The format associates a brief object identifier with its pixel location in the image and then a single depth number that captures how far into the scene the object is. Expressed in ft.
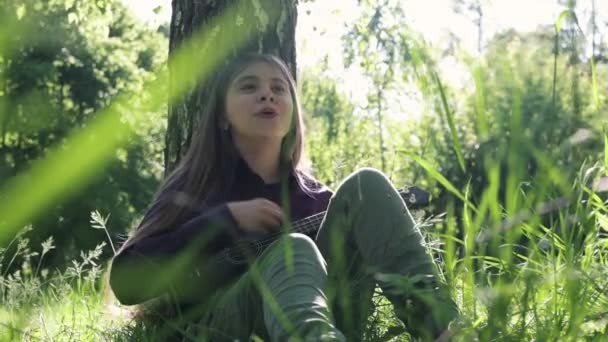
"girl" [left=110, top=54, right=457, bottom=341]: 7.38
